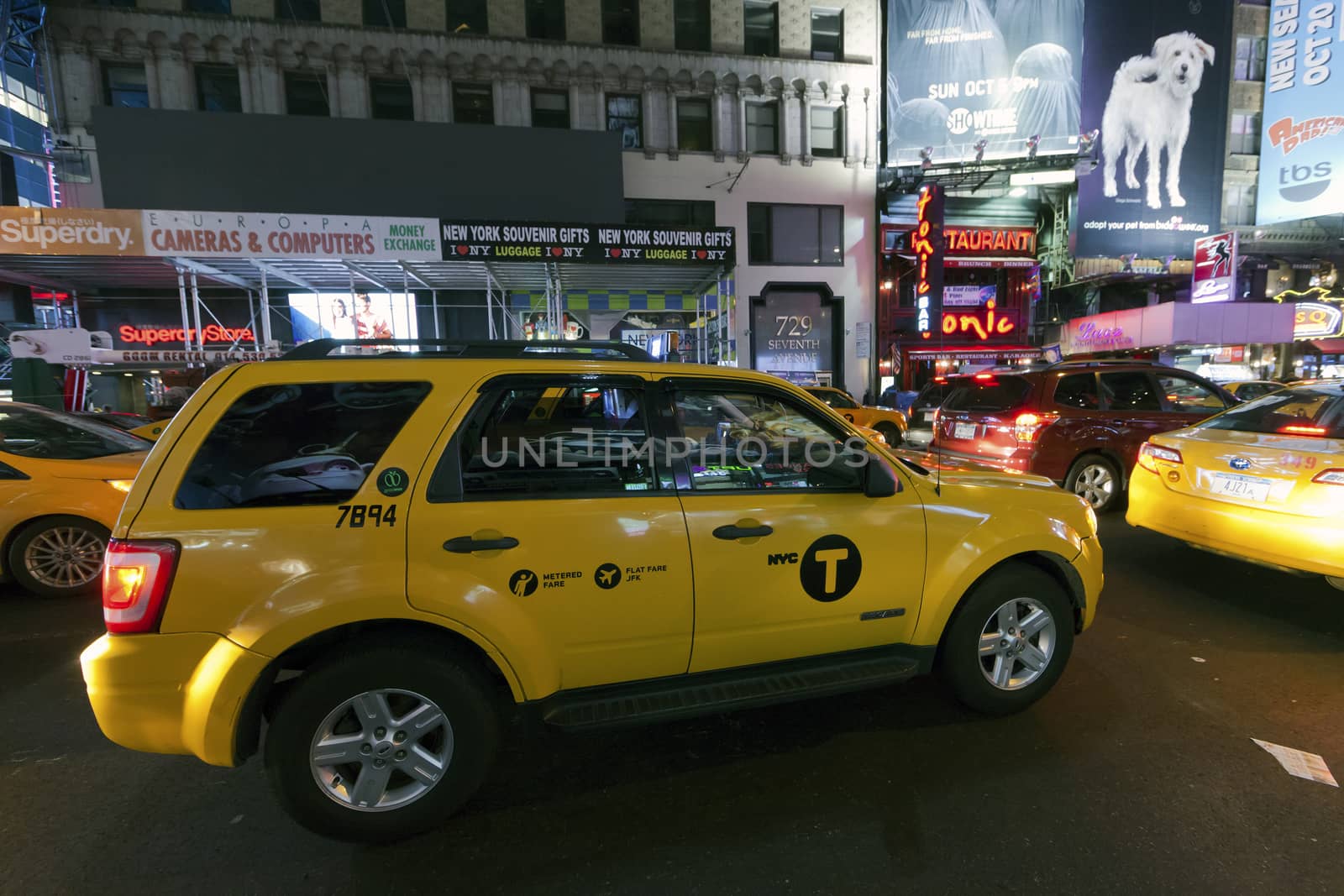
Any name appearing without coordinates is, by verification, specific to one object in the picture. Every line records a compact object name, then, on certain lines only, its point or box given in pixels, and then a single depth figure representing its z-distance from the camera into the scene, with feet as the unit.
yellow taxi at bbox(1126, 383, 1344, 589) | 12.90
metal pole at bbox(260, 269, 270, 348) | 39.97
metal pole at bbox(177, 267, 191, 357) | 40.04
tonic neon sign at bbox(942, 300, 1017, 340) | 69.67
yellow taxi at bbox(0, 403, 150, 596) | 15.90
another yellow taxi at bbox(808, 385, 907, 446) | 39.75
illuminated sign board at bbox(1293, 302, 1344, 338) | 69.56
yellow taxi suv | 6.93
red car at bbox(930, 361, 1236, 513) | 22.85
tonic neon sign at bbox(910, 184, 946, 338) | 59.93
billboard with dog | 67.92
